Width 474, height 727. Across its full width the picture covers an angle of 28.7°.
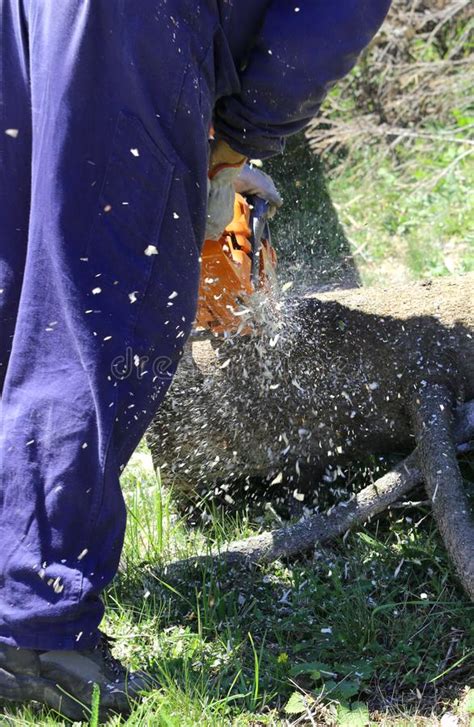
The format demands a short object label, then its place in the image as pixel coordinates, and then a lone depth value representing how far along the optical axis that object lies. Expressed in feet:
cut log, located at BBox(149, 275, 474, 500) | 9.59
